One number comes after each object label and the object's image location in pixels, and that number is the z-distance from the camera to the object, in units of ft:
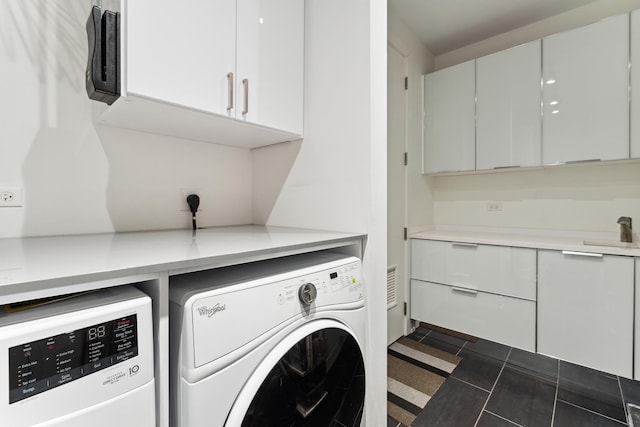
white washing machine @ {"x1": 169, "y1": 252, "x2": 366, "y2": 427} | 1.99
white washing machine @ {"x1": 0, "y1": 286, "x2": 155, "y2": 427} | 1.40
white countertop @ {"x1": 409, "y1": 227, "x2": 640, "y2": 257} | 5.58
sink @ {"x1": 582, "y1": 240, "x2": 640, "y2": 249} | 5.66
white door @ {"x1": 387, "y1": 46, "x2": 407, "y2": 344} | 7.57
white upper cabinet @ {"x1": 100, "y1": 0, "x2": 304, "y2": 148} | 2.85
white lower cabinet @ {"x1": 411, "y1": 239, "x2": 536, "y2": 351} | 6.30
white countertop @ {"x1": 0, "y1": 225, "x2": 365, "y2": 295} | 1.65
